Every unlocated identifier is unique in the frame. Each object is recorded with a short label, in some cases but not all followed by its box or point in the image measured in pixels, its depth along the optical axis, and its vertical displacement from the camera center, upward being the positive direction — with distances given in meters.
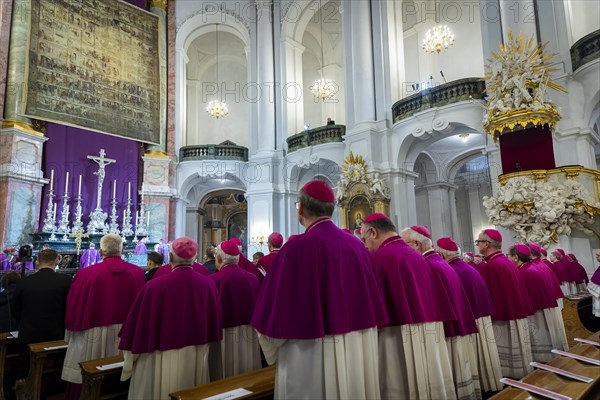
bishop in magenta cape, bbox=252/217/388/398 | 2.14 -0.40
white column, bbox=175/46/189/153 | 18.06 +6.96
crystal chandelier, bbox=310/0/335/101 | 16.44 +6.33
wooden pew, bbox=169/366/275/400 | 2.39 -0.91
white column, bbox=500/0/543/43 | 9.71 +5.38
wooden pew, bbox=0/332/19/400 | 4.16 -1.12
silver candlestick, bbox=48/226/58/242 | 12.09 +0.43
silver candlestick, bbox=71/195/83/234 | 12.77 +1.10
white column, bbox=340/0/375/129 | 13.55 +6.01
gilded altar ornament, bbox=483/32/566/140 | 8.55 +3.30
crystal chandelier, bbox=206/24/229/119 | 18.36 +6.35
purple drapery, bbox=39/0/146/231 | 13.84 +3.11
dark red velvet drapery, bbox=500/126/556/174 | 9.10 +2.01
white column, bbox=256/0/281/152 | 16.92 +6.95
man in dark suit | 3.91 -0.52
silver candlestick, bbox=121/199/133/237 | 14.16 +0.89
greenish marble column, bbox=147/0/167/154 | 17.06 +8.00
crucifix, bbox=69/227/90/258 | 11.73 +0.45
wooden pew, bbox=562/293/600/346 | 6.07 -1.26
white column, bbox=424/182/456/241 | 15.91 +1.22
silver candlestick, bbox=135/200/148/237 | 14.55 +0.91
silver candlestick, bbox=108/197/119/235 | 14.06 +1.04
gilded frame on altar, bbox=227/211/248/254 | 24.91 +1.28
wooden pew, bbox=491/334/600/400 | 2.28 -0.89
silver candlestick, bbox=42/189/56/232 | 12.30 +0.94
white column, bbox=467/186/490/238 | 19.88 +1.39
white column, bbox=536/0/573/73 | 9.48 +4.93
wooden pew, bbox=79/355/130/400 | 2.86 -0.98
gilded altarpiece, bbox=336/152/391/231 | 12.45 +1.55
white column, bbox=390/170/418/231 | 12.65 +1.31
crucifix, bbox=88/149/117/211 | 14.45 +2.92
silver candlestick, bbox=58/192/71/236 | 12.71 +0.89
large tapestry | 13.80 +6.87
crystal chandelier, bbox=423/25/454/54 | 13.68 +6.87
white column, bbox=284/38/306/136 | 17.11 +6.78
